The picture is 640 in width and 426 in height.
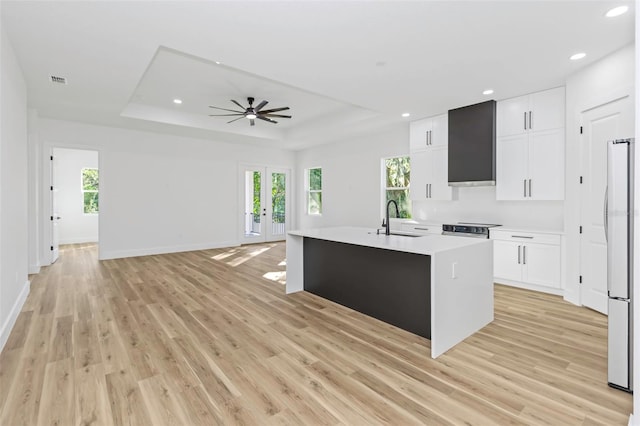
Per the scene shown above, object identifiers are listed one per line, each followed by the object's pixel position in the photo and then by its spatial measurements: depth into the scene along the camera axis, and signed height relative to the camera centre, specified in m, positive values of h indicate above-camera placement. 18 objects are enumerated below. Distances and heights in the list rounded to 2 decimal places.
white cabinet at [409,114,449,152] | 5.62 +1.39
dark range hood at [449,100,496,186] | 4.92 +1.01
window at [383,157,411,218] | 6.87 +0.61
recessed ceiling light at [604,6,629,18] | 2.58 +1.61
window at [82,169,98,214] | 9.27 +0.59
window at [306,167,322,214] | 9.22 +0.57
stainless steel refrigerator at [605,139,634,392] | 2.00 -0.31
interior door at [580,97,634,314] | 3.40 +0.17
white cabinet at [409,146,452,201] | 5.65 +0.63
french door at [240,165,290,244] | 9.02 +0.19
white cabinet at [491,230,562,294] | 4.21 -0.69
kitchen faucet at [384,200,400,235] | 3.50 -0.23
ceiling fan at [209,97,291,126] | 5.33 +1.63
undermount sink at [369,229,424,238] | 3.52 -0.28
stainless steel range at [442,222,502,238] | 4.83 -0.32
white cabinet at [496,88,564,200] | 4.34 +0.87
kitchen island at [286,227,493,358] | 2.63 -0.69
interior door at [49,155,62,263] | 6.14 -0.26
